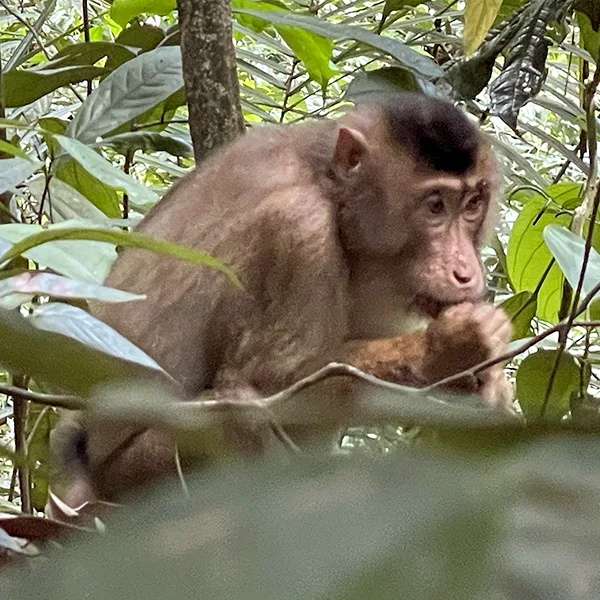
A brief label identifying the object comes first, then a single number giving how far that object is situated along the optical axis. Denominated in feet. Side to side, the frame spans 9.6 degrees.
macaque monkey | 8.58
